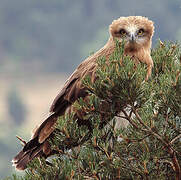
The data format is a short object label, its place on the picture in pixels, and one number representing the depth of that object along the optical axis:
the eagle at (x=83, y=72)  8.08
